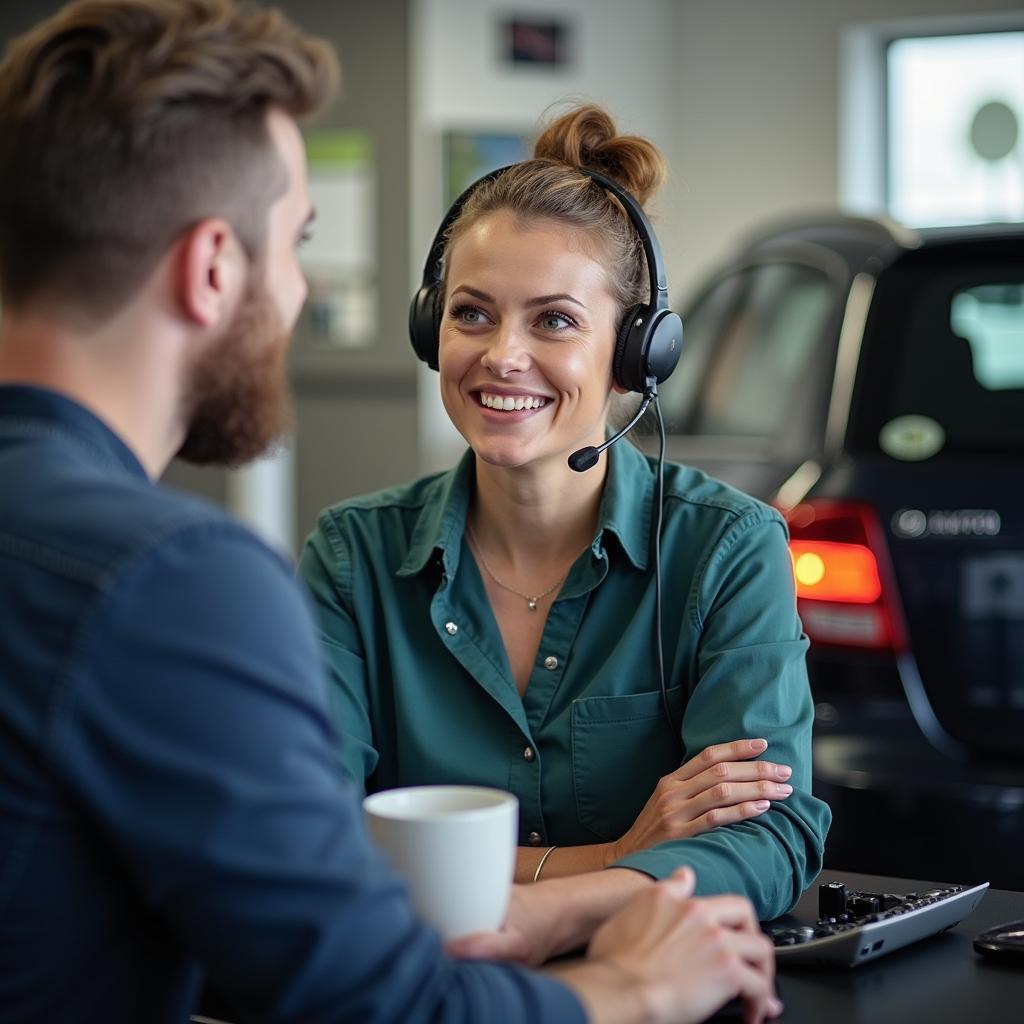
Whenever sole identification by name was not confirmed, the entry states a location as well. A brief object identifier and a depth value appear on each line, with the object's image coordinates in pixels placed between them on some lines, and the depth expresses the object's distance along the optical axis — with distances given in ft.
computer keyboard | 5.93
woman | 7.03
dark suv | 9.08
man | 4.99
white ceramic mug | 5.55
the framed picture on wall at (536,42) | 22.70
